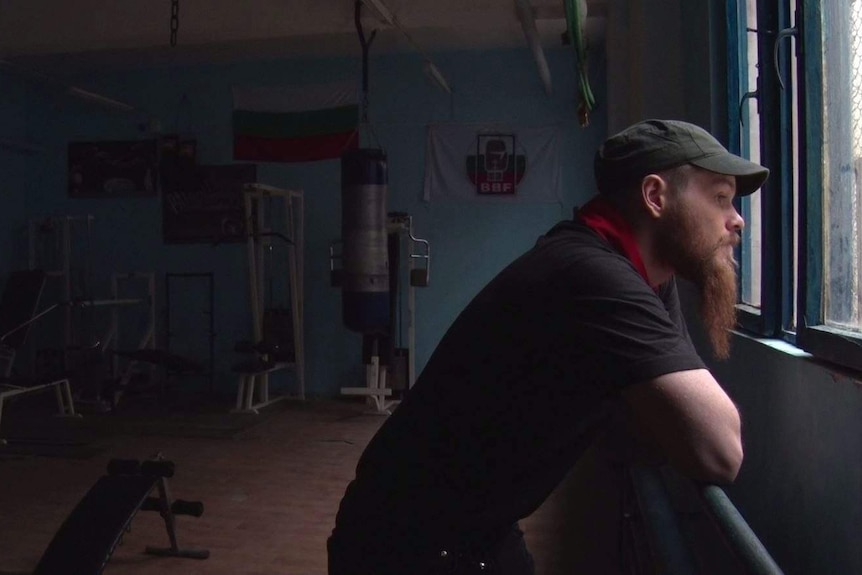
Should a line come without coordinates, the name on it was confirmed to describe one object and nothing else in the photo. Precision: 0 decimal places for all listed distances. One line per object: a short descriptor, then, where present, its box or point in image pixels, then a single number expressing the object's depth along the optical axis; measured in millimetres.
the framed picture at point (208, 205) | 7246
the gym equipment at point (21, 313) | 6180
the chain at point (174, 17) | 4289
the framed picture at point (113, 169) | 7473
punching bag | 5652
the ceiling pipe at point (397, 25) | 4766
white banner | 6828
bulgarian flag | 7066
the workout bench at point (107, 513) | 2332
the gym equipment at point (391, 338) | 6352
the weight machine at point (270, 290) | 6352
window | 1612
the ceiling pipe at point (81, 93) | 5836
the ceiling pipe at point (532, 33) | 4516
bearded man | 951
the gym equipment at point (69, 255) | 7355
